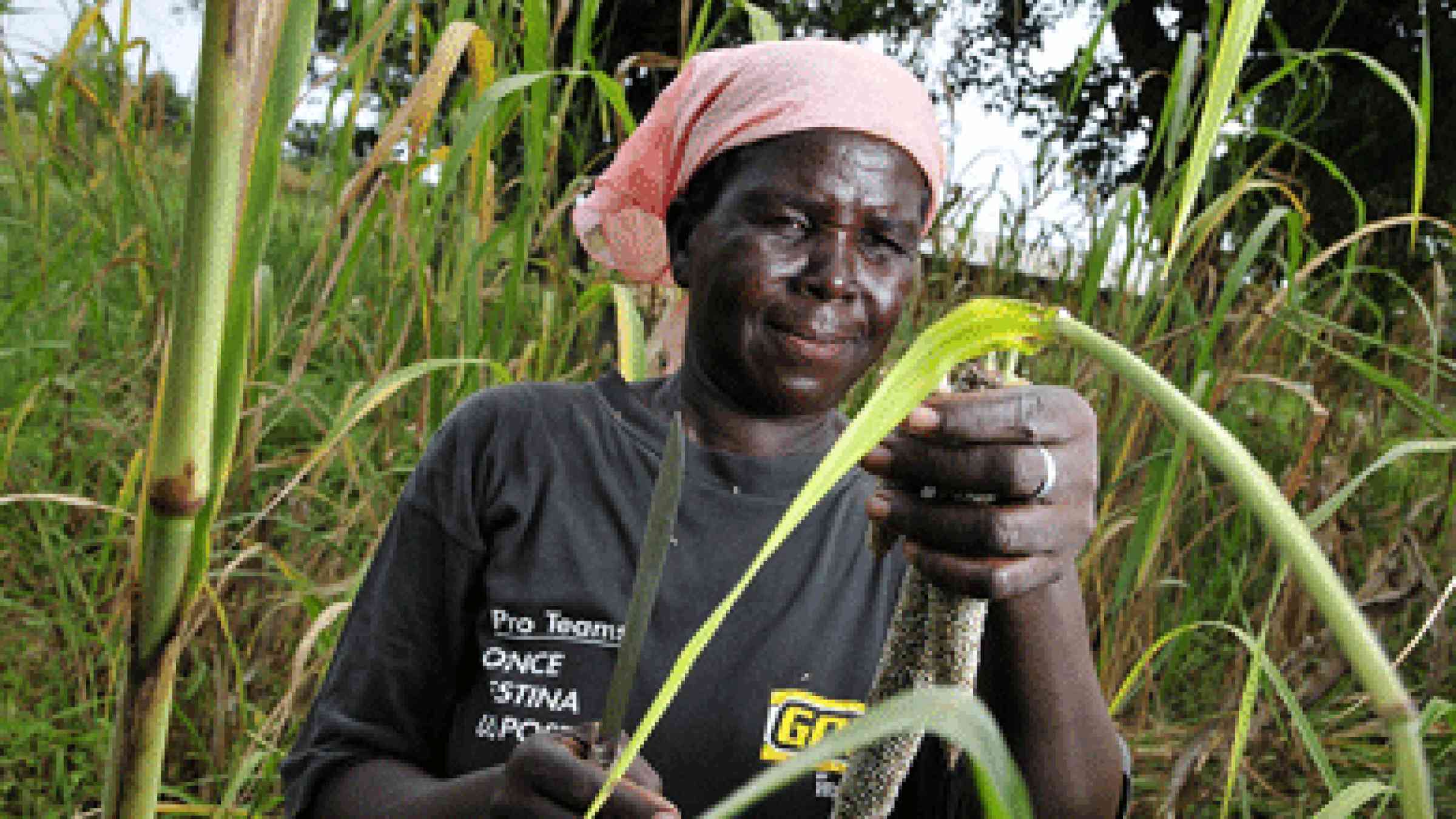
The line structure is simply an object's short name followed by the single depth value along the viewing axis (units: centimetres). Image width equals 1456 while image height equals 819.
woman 101
